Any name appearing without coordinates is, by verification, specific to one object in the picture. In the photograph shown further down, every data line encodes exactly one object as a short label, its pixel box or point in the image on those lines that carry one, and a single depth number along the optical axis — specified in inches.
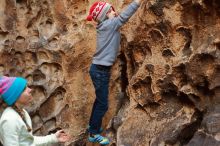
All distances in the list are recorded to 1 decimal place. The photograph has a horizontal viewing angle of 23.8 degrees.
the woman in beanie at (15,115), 98.0
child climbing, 134.8
